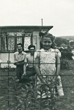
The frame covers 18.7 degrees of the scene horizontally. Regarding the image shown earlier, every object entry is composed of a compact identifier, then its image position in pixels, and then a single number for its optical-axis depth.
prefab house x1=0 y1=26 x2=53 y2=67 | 14.68
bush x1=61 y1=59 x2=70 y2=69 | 15.45
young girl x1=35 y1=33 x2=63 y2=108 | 4.41
